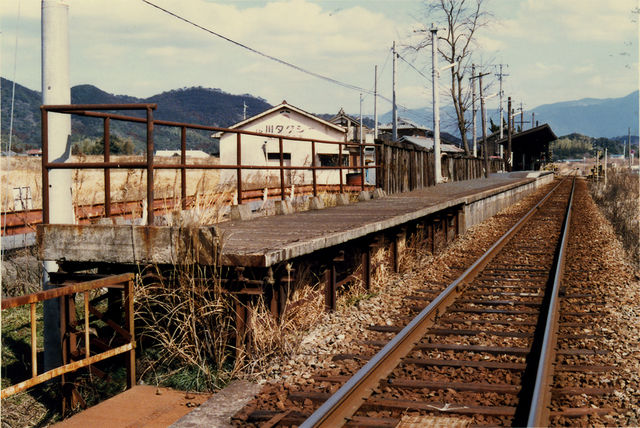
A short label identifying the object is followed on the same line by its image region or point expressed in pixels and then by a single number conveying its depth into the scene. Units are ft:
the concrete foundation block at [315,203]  42.45
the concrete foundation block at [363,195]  50.79
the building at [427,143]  226.75
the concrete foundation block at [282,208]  37.85
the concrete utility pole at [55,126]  22.54
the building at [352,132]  173.49
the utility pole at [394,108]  115.81
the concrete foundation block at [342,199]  46.53
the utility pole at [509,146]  215.80
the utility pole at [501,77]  250.04
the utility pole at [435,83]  93.25
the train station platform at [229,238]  20.08
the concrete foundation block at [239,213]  33.32
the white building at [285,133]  179.55
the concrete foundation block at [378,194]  53.98
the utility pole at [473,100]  169.68
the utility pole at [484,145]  153.58
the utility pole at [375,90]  176.45
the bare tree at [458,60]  175.32
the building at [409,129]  310.86
